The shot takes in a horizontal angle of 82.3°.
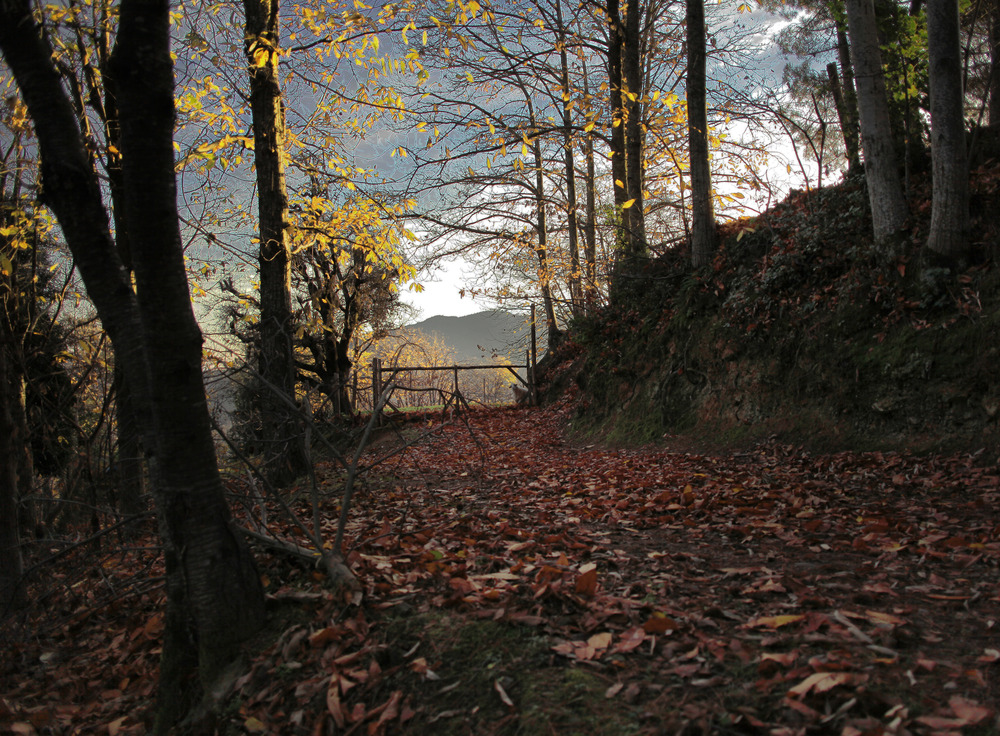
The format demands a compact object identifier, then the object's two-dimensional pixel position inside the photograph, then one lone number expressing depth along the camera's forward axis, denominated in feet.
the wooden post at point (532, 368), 54.85
